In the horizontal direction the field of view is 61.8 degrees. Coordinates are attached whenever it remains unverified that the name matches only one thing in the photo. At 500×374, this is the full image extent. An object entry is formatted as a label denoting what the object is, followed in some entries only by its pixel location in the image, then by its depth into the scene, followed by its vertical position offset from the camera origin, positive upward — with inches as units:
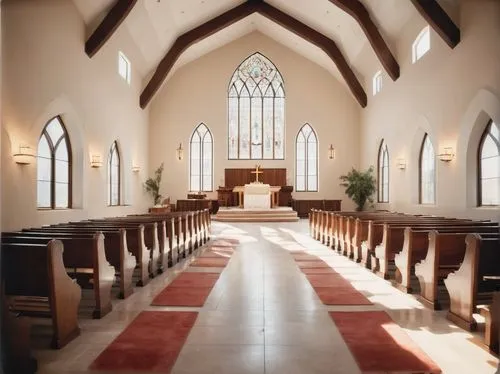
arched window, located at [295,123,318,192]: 660.1 +62.3
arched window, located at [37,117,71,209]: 316.5 +22.6
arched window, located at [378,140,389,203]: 530.0 +28.6
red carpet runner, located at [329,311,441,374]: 98.9 -40.3
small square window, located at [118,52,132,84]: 466.7 +149.9
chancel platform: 546.0 -26.1
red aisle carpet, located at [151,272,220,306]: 158.7 -40.3
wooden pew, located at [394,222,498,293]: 174.9 -25.0
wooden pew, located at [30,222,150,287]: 190.2 -22.3
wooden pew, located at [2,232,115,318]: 140.6 -21.9
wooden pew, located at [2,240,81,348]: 116.3 -24.8
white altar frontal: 583.2 -2.3
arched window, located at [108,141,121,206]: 458.0 +23.0
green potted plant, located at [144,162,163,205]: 590.9 +11.8
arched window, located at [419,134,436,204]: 398.3 +22.5
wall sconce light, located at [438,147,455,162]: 334.0 +32.6
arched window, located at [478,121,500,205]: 293.0 +21.2
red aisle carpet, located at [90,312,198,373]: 100.2 -40.4
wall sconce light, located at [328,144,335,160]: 647.1 +66.5
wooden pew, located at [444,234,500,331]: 126.3 -27.2
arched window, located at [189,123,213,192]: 655.8 +57.2
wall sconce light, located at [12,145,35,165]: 253.1 +24.5
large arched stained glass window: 665.0 +134.8
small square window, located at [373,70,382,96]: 528.4 +146.9
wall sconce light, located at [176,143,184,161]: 643.5 +66.8
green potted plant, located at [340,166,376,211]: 549.0 +11.0
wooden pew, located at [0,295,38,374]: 92.3 -33.6
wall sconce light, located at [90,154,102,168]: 380.2 +31.4
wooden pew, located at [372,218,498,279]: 200.1 -22.2
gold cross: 613.5 +35.0
